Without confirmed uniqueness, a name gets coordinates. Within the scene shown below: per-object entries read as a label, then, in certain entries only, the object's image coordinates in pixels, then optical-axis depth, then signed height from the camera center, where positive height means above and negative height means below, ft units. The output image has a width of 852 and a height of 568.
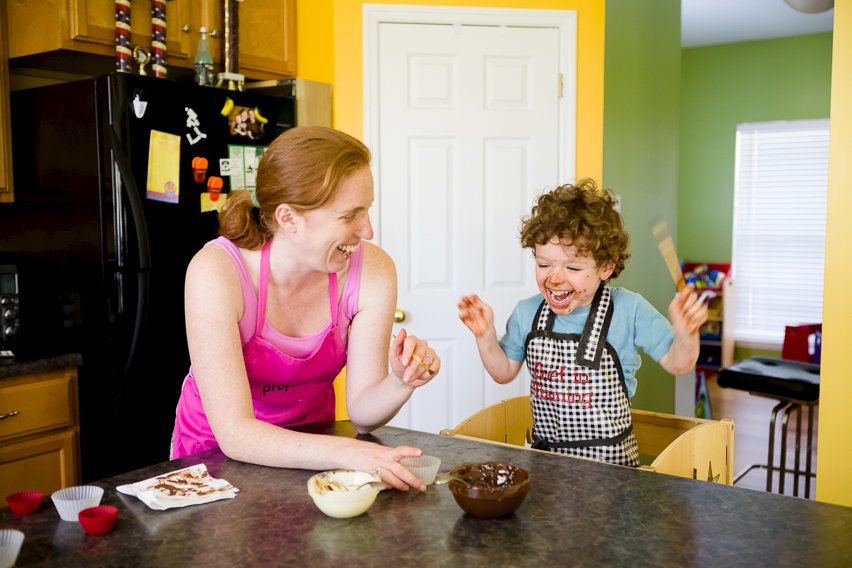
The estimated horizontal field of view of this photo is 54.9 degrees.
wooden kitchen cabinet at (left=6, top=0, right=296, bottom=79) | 9.62 +2.34
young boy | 6.72 -1.03
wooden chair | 5.83 -1.82
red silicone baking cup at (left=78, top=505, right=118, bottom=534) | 3.87 -1.44
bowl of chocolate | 3.99 -1.39
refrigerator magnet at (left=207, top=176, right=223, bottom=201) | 10.08 +0.32
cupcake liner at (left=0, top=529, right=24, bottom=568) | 3.54 -1.44
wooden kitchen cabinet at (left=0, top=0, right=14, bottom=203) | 9.92 +0.95
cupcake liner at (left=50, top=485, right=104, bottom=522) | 4.04 -1.43
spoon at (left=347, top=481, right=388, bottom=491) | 4.21 -1.45
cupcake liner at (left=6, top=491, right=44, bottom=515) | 4.15 -1.46
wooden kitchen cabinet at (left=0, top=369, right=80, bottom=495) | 8.68 -2.38
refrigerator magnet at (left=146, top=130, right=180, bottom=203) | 9.37 +0.53
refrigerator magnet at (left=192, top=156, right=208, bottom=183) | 9.87 +0.53
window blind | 24.64 -0.46
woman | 4.98 -0.72
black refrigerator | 9.18 -0.15
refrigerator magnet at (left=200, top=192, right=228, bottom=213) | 10.00 +0.12
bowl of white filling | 4.01 -1.40
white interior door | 11.67 +0.63
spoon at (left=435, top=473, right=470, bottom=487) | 4.29 -1.40
